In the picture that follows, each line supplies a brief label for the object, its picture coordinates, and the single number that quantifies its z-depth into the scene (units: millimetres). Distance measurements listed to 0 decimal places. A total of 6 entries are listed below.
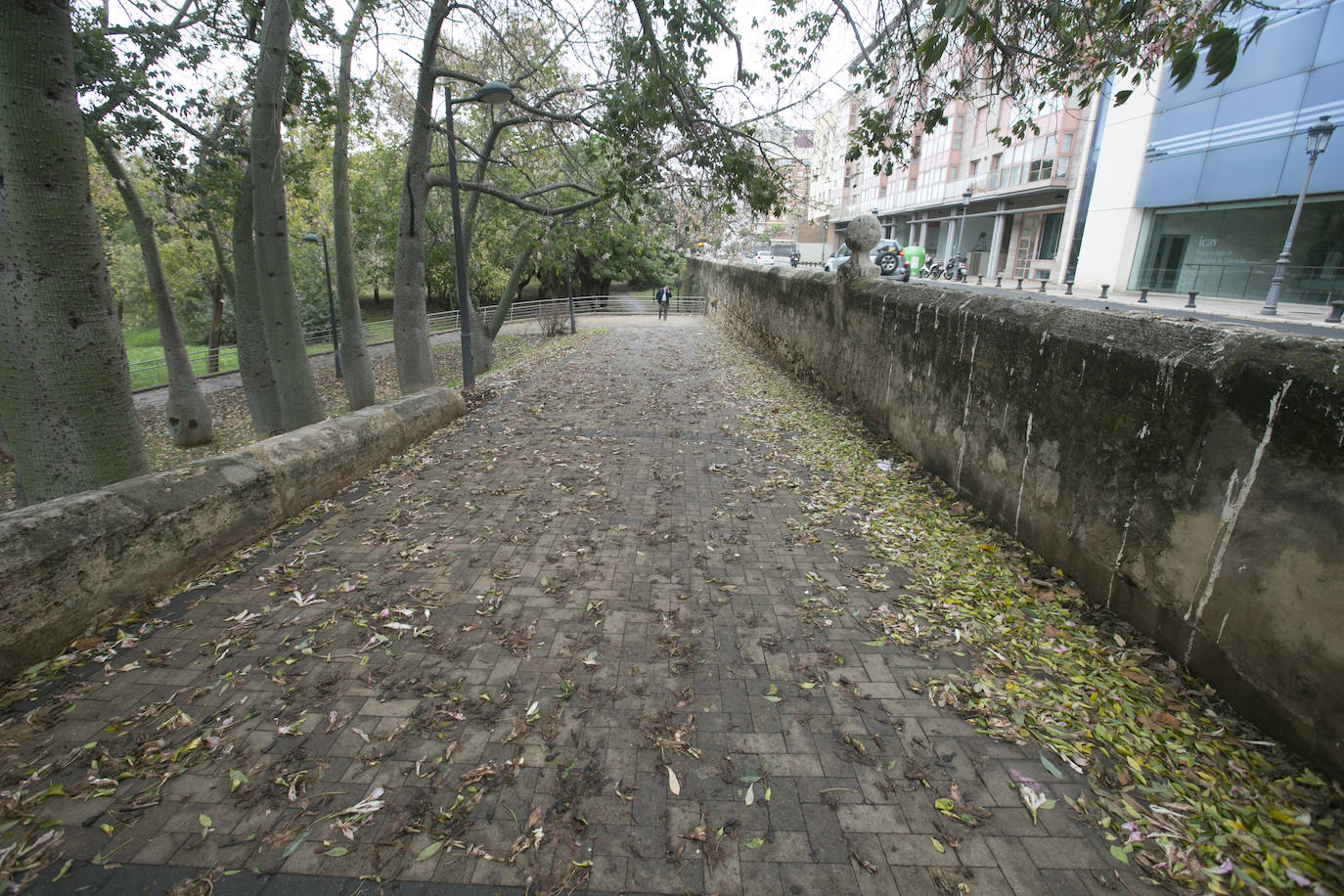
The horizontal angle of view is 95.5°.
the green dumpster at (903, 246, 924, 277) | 28266
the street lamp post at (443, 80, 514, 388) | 8320
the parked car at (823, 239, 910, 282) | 22453
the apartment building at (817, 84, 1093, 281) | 28578
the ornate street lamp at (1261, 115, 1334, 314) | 14625
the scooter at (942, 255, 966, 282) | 28750
